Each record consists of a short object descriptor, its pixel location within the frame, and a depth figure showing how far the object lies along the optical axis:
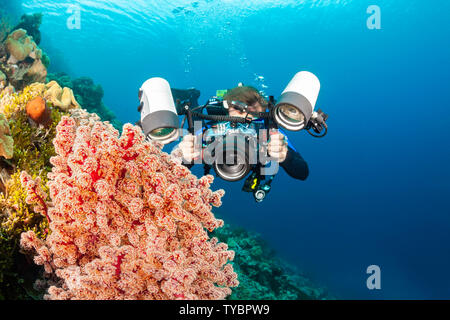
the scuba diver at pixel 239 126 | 2.58
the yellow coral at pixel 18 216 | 2.28
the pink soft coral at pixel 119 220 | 1.46
